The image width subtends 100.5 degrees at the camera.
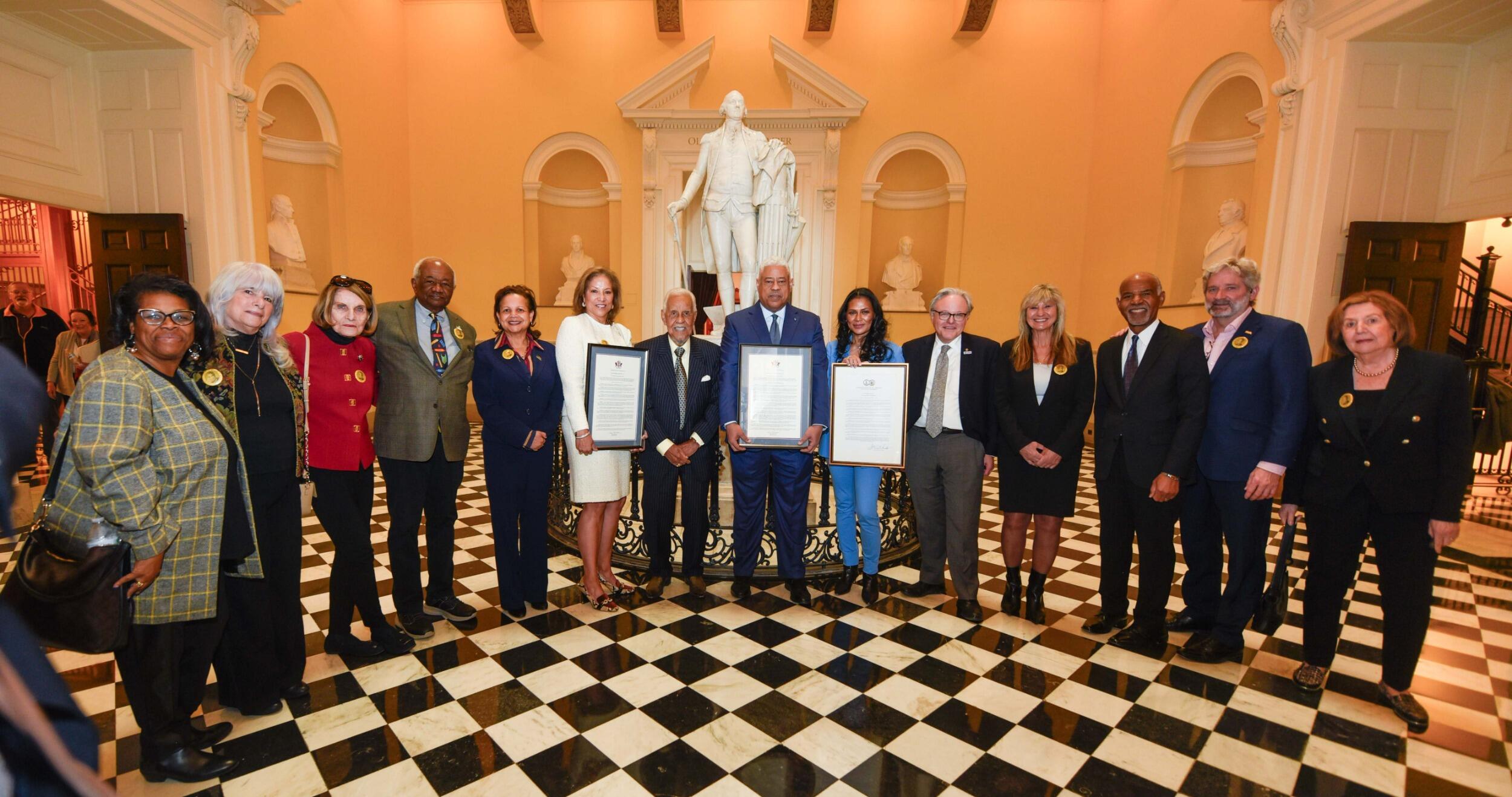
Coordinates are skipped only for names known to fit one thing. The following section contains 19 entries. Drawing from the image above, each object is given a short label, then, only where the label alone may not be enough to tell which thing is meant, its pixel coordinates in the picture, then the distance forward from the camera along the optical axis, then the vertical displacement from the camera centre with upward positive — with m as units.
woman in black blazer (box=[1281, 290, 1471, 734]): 2.31 -0.43
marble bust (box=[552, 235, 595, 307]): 10.23 +1.03
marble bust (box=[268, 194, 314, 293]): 7.24 +0.88
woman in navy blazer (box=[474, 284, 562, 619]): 2.97 -0.46
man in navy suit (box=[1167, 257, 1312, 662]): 2.67 -0.36
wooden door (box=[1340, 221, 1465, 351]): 5.35 +0.79
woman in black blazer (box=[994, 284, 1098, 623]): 3.04 -0.35
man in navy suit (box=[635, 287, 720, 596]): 3.30 -0.45
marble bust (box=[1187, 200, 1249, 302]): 6.98 +1.27
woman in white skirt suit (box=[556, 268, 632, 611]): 3.08 -0.59
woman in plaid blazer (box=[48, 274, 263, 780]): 1.68 -0.52
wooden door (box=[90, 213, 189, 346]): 5.58 +0.61
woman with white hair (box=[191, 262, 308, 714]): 2.12 -0.50
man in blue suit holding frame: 3.30 -0.57
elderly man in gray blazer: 2.78 -0.41
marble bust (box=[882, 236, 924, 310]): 10.07 +0.95
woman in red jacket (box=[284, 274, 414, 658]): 2.50 -0.39
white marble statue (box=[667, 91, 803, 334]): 5.16 +1.15
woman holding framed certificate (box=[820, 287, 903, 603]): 3.37 -0.72
